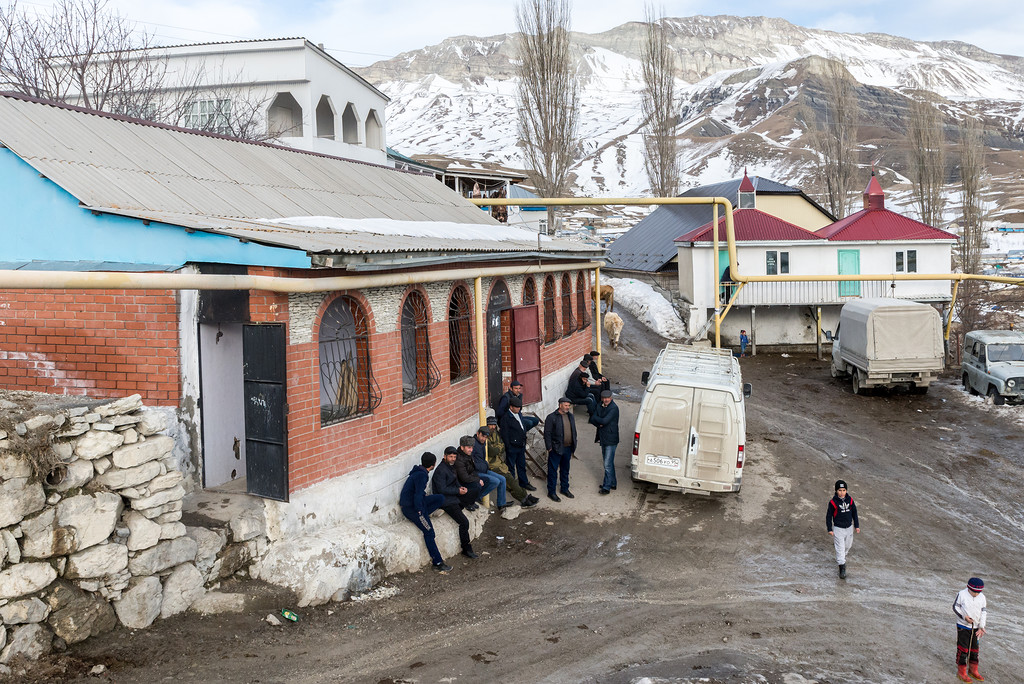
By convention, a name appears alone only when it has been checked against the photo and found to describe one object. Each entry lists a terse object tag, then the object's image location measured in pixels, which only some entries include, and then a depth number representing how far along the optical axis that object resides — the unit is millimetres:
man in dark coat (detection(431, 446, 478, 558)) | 10430
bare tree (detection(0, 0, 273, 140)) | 23641
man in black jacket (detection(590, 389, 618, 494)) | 13297
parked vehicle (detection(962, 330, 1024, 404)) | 20484
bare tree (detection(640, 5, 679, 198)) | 50906
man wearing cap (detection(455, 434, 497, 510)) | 10828
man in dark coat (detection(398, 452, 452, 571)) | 10102
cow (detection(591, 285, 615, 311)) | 31719
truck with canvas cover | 21359
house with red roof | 30641
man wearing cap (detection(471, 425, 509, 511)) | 11469
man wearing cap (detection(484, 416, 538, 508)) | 12422
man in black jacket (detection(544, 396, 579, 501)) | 12809
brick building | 8617
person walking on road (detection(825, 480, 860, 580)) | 10602
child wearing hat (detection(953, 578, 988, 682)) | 8125
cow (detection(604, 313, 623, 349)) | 29141
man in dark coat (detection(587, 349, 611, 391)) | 17534
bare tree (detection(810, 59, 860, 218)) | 52531
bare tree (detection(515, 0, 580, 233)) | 39719
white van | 12508
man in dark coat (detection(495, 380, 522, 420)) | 12812
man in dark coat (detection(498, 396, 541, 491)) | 12758
